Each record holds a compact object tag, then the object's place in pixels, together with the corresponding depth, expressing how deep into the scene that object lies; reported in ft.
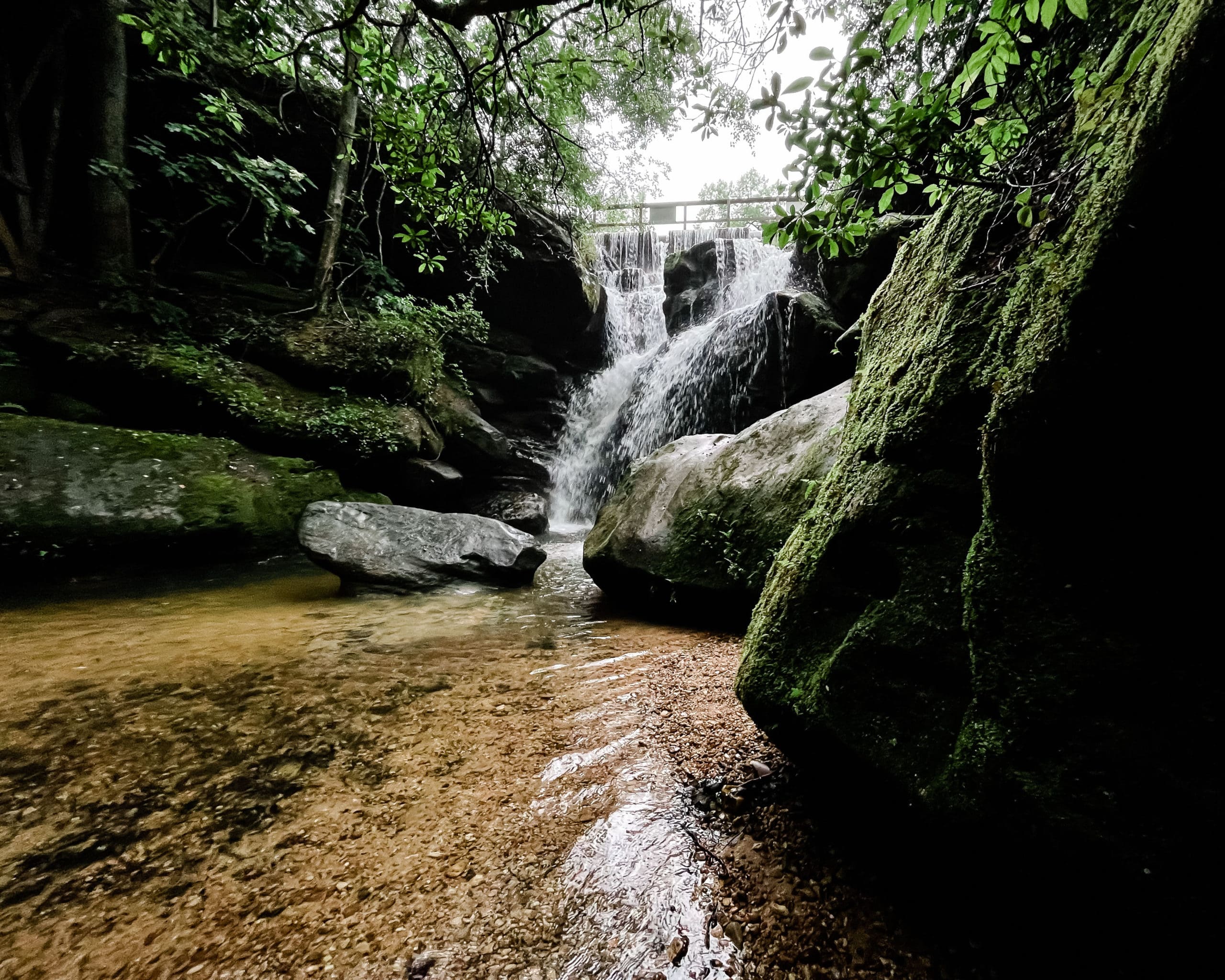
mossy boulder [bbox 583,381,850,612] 11.14
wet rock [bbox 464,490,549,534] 32.37
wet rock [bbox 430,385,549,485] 32.30
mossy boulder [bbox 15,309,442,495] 19.04
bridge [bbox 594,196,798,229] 55.62
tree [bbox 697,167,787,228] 68.33
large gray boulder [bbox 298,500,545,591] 15.78
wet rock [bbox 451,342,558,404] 38.29
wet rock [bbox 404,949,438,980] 3.59
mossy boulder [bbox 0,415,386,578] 14.40
